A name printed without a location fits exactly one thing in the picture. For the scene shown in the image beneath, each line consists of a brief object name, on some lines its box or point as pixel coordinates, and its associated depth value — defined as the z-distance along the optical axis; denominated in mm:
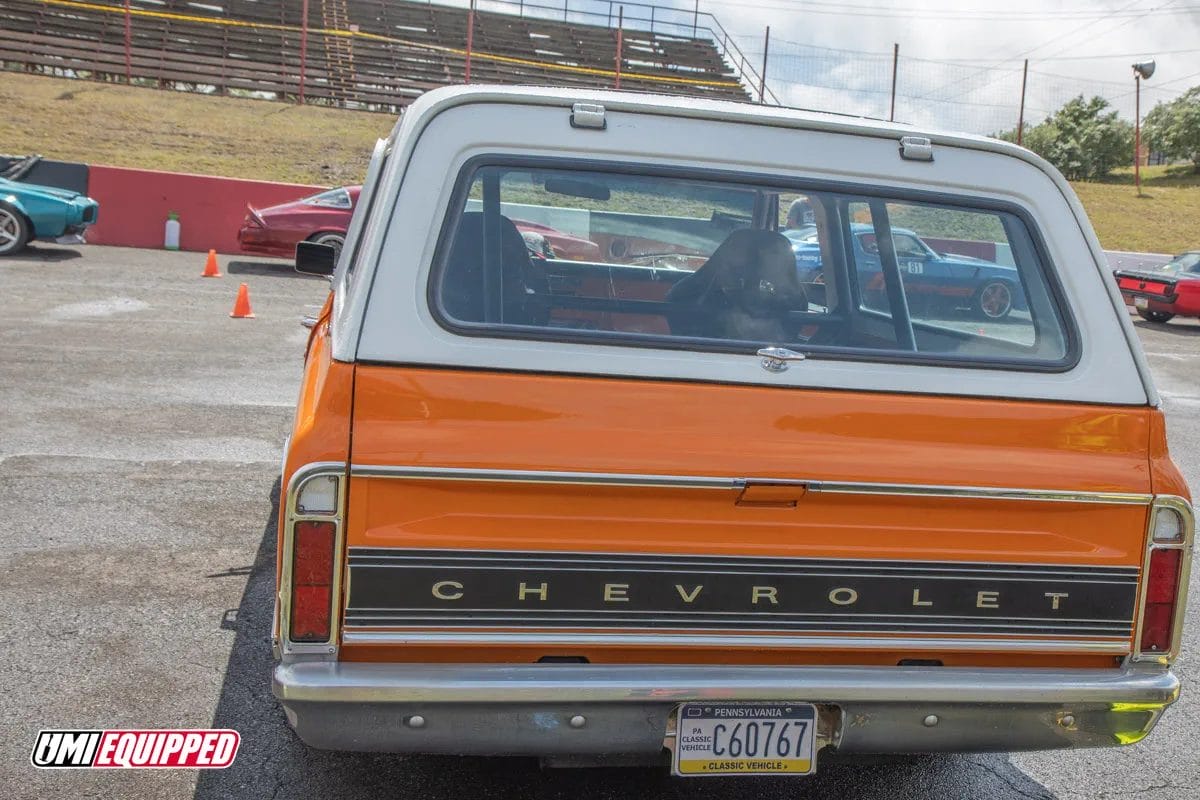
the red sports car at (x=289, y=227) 17578
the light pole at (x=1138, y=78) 31172
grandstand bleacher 32281
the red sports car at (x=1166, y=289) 18984
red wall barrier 19281
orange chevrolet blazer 2705
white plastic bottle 19234
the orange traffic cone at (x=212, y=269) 15868
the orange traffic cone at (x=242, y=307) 12617
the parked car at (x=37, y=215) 15922
